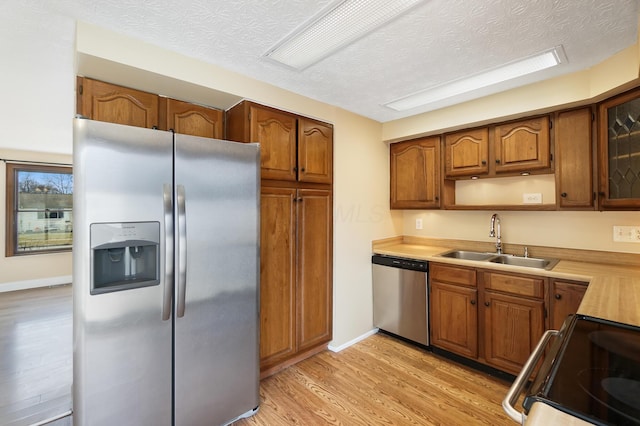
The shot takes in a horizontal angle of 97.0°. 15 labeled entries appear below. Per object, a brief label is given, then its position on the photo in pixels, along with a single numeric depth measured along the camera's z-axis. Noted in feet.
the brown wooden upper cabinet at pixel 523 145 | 7.77
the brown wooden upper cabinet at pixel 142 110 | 5.75
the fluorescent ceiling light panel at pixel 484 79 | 6.34
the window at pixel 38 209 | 15.74
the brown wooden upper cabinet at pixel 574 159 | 7.09
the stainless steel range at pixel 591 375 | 2.24
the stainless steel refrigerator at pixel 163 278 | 4.44
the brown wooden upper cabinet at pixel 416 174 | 10.01
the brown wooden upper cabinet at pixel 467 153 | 8.84
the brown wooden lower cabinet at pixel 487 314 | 7.16
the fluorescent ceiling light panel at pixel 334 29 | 4.69
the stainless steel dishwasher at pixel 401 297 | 9.11
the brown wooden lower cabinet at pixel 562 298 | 6.47
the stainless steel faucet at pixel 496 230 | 9.25
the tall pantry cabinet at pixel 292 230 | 7.59
